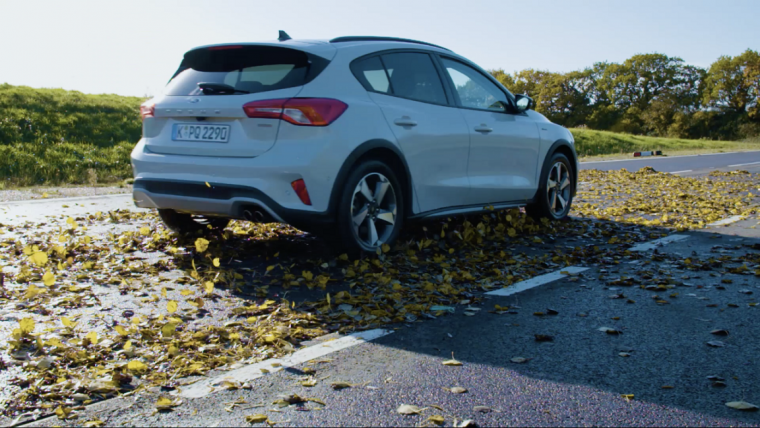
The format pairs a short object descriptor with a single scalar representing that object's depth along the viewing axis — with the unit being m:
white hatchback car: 5.40
